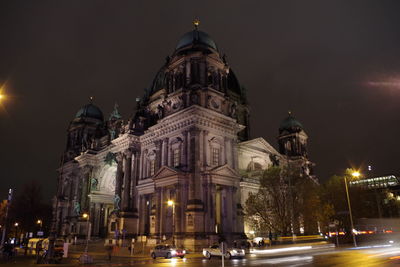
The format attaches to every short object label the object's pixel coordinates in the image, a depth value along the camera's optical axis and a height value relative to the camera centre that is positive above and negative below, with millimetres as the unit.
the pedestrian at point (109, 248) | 29188 -1464
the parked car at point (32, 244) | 49025 -1636
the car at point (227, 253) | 27953 -1974
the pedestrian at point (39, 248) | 25812 -1261
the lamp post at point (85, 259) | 25641 -2018
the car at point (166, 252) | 30297 -1964
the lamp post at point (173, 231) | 38375 -188
